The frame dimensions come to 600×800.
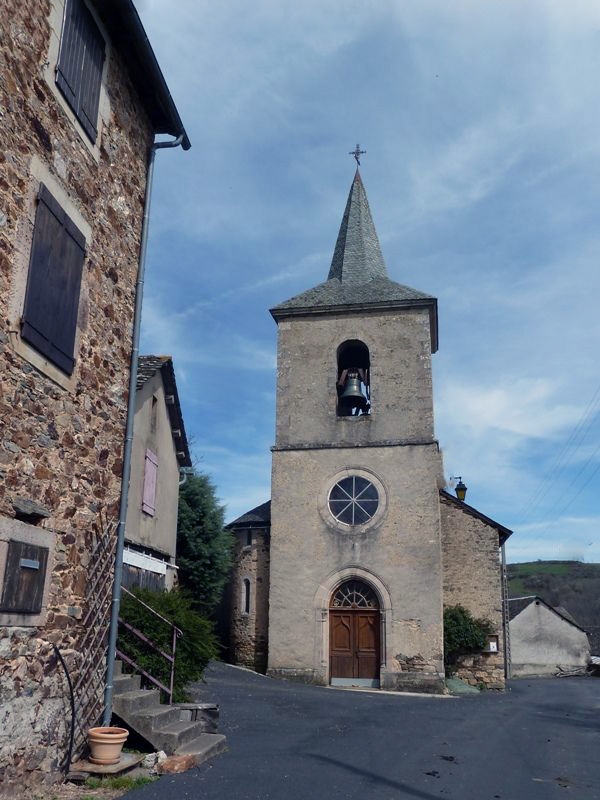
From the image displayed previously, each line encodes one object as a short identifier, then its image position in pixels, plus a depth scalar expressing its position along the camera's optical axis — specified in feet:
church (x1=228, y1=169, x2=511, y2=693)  63.36
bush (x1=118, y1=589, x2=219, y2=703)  28.12
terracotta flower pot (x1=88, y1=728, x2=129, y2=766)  20.58
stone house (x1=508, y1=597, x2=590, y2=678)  120.26
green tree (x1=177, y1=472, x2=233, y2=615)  69.26
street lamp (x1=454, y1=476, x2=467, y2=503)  73.92
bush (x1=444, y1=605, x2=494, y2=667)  65.46
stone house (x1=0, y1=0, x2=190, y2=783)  18.22
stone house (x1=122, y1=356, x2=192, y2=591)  39.91
